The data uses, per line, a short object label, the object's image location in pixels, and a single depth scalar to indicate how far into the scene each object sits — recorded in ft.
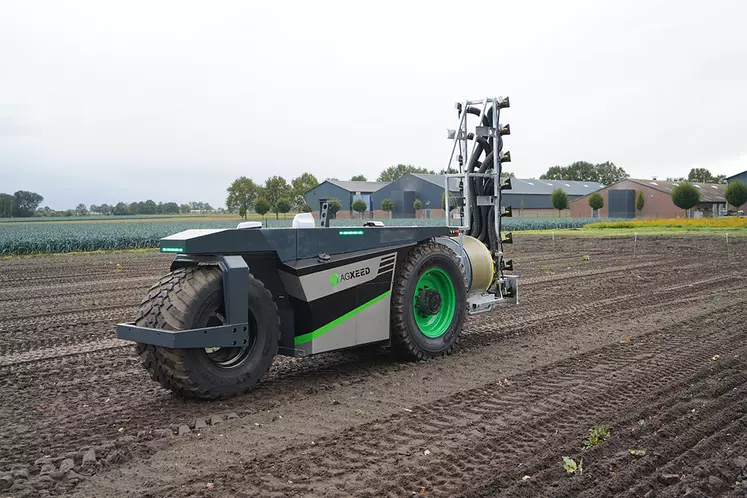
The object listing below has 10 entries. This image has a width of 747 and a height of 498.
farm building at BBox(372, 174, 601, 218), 158.71
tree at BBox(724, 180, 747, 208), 175.22
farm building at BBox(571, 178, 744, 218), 230.68
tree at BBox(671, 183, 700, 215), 190.80
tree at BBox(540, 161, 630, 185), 386.93
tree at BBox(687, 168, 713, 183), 376.09
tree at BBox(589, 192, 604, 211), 229.86
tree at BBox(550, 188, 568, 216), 219.20
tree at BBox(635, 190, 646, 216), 234.79
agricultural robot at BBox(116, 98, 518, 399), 18.69
